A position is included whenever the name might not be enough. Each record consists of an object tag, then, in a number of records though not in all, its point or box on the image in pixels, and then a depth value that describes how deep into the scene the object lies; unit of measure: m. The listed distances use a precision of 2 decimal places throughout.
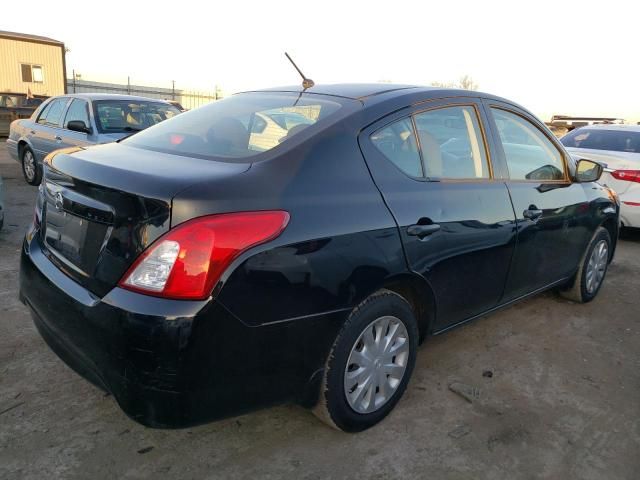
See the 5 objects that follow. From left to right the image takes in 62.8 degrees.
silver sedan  6.91
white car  6.09
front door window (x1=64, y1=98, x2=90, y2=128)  7.11
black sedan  1.83
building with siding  24.47
